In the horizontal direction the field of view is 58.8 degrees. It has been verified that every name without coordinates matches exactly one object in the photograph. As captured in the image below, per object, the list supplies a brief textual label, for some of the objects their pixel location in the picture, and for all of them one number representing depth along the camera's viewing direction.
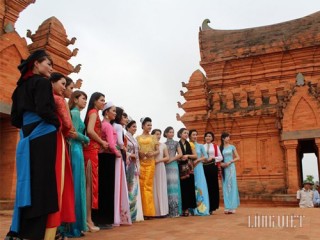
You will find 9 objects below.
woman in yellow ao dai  5.04
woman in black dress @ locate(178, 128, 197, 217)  5.55
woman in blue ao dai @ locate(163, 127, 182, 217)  5.36
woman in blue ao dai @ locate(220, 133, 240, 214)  5.94
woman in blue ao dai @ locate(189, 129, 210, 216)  5.65
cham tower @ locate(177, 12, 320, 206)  9.96
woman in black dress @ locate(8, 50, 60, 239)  2.28
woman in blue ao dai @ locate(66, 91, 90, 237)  3.28
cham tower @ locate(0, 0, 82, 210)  7.20
